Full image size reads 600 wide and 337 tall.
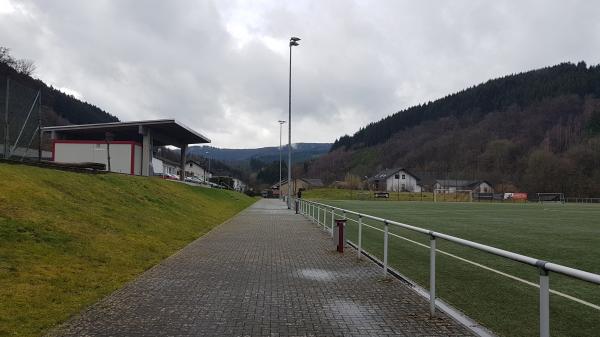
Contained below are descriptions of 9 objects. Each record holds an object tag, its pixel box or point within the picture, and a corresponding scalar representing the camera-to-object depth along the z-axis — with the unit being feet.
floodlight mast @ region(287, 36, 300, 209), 109.05
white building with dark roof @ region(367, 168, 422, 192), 415.03
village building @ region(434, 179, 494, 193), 399.91
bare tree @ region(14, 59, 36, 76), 184.83
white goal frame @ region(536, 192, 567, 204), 258.45
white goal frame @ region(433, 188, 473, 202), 258.65
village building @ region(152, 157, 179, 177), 204.66
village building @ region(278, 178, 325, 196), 446.56
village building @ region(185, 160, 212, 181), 385.70
